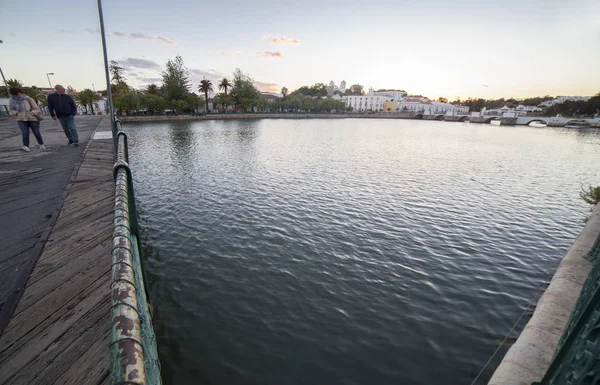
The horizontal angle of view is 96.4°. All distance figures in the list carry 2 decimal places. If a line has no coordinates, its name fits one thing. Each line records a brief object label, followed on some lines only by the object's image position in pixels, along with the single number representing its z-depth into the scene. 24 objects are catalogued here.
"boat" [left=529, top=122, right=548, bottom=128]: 109.05
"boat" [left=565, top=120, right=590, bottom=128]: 99.38
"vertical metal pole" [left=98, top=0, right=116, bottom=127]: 8.12
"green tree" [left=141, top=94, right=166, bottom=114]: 74.00
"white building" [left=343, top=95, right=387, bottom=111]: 188.80
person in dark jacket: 10.44
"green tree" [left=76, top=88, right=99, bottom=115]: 76.94
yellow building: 175.75
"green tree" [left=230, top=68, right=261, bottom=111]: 100.12
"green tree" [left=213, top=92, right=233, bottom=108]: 95.94
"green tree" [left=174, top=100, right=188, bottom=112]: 79.00
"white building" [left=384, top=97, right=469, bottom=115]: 174.38
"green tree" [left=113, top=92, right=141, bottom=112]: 69.56
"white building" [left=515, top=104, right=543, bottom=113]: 153.75
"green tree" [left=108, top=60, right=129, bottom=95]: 87.44
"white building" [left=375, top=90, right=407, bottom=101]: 192.24
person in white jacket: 9.76
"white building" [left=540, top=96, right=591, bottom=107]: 181.12
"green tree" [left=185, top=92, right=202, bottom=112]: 81.56
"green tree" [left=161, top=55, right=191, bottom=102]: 80.50
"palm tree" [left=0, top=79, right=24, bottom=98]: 63.90
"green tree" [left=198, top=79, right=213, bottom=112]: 95.91
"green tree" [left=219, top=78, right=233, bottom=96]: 104.29
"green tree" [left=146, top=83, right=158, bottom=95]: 100.75
